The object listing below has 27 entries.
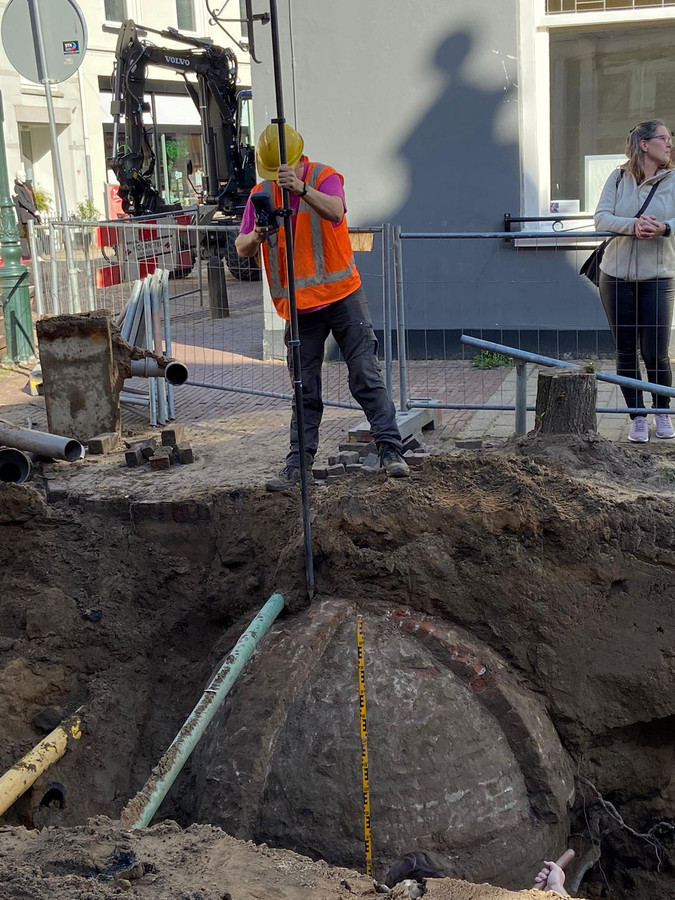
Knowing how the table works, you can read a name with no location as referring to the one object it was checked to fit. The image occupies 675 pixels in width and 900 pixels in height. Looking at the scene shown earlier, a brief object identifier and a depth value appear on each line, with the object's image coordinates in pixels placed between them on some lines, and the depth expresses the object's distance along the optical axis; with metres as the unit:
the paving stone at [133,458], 6.78
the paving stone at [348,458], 6.35
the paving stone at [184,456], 6.86
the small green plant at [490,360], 9.57
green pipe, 3.75
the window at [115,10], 30.84
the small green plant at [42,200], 24.69
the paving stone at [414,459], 6.05
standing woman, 6.76
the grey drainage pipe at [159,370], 7.24
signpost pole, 9.19
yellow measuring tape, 4.03
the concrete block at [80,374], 7.39
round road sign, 9.15
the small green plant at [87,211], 25.35
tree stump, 5.33
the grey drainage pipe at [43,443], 6.61
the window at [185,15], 32.41
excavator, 15.23
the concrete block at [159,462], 6.66
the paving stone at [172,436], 7.13
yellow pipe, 4.09
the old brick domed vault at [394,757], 4.07
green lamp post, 10.99
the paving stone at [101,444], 7.21
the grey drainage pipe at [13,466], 6.12
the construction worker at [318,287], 5.30
